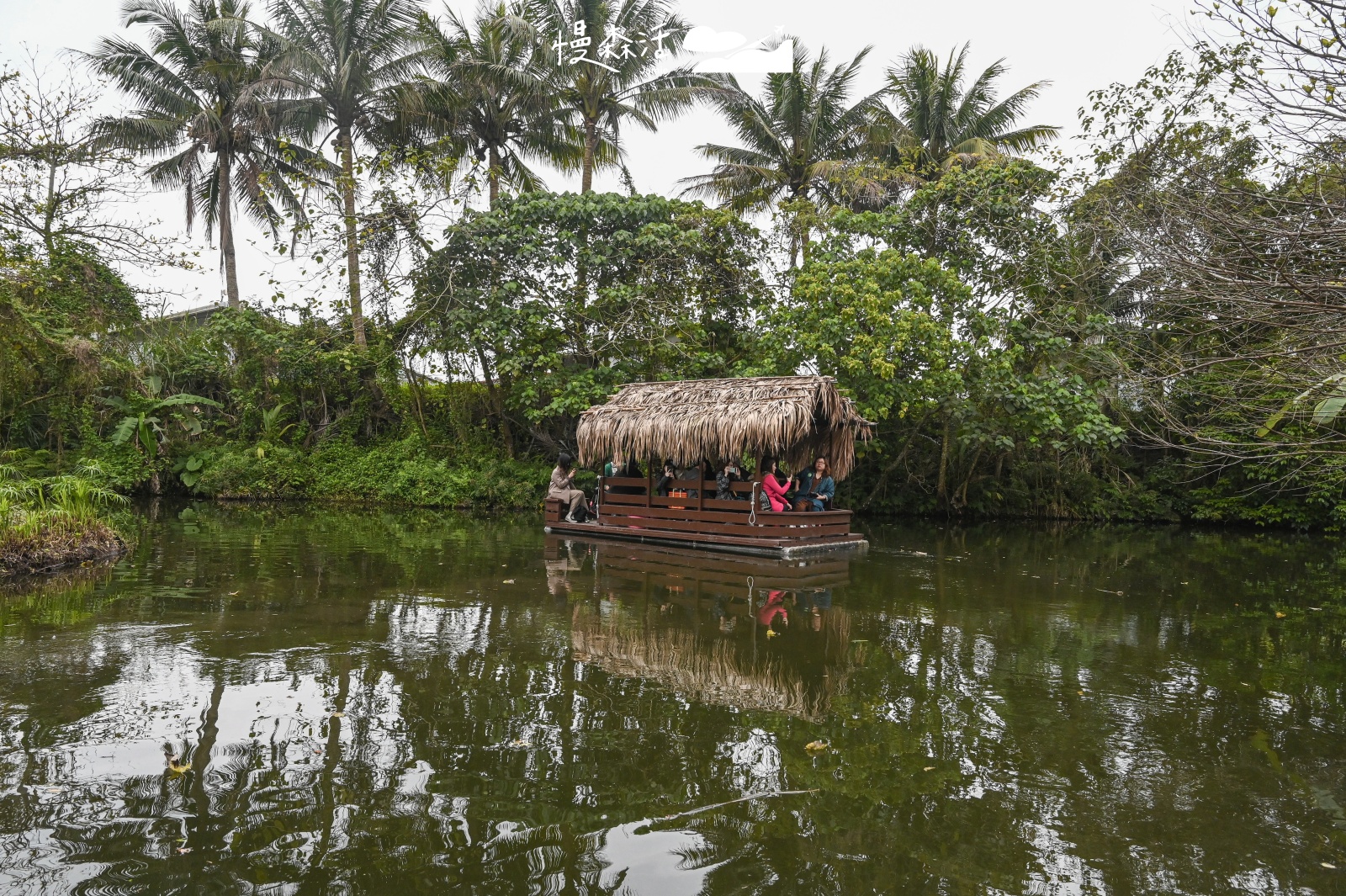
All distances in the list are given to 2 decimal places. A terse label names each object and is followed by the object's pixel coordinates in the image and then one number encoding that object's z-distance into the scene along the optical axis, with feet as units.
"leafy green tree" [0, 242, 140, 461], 56.29
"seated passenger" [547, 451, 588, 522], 52.70
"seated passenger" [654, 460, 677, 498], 49.52
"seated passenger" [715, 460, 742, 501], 46.73
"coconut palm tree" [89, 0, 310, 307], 82.17
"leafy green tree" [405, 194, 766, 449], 68.18
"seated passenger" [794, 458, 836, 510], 47.09
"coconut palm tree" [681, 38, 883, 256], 83.20
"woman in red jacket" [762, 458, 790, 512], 44.88
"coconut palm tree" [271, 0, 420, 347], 75.66
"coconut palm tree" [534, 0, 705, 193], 75.61
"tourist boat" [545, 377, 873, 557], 44.01
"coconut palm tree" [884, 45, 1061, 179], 83.35
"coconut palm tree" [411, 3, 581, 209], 75.51
